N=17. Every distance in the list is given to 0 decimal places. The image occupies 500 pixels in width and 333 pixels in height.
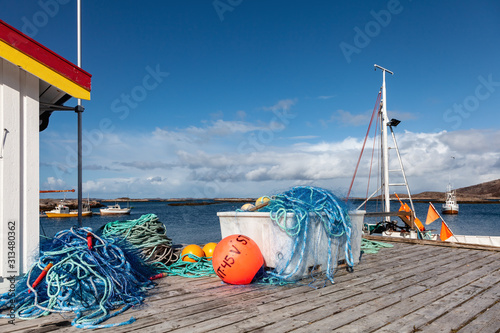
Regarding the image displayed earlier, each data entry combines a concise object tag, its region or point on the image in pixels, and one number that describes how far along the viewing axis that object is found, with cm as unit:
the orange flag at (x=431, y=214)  1830
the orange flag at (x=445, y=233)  1639
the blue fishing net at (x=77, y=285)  360
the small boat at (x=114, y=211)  7100
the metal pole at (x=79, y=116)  558
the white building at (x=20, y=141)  392
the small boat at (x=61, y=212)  6153
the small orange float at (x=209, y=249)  640
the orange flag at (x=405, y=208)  1695
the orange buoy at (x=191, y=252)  602
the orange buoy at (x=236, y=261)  471
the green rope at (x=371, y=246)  754
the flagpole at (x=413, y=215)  1143
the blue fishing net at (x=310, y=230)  489
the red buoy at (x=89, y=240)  416
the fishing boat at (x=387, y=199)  1471
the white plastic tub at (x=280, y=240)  496
